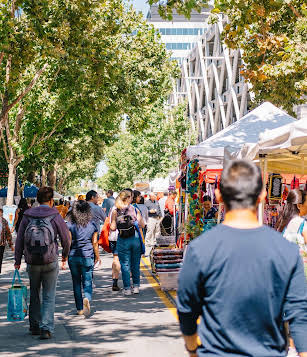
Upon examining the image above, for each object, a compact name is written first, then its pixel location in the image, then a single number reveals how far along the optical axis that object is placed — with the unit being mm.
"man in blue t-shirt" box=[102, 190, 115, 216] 17681
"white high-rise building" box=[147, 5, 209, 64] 119125
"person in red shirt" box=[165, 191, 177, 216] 18156
